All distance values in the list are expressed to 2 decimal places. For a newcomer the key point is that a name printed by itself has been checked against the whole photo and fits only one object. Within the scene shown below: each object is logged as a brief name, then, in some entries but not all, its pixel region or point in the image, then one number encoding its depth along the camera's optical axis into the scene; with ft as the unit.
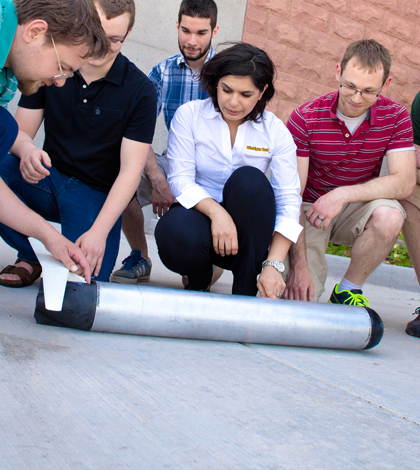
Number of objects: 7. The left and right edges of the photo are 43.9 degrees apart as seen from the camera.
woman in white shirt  6.77
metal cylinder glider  5.24
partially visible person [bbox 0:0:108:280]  4.68
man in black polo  7.01
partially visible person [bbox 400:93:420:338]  8.58
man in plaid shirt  9.48
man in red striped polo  7.81
